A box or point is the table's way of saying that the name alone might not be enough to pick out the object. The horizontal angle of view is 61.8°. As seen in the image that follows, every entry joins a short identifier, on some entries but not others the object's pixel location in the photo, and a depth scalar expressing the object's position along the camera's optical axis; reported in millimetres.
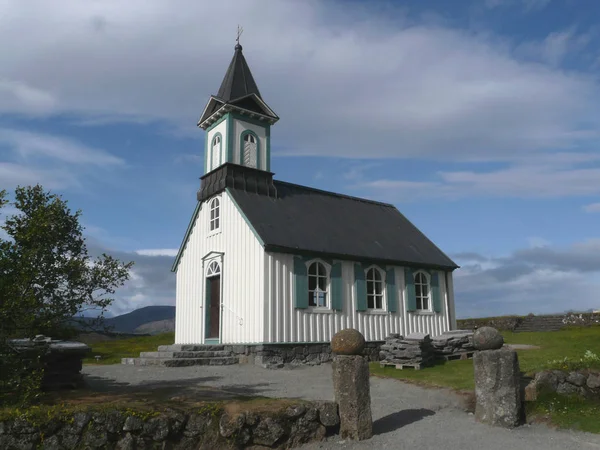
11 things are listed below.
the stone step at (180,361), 14906
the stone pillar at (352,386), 7598
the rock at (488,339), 8695
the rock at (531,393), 8984
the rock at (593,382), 9203
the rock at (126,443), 6332
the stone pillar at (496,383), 8461
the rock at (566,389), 9156
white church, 16750
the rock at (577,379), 9195
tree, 6766
